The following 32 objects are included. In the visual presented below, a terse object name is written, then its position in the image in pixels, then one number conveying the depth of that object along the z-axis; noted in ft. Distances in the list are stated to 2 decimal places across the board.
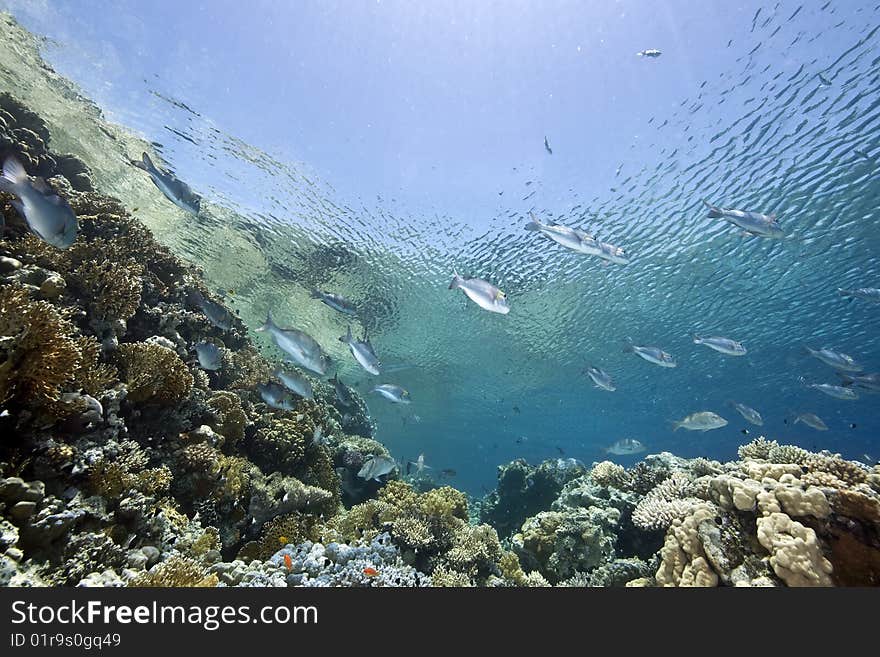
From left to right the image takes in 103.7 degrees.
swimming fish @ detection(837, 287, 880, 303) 29.26
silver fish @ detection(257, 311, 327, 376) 16.42
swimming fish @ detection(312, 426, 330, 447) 21.36
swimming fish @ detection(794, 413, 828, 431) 37.30
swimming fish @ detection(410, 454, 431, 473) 30.56
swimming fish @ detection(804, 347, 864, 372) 29.99
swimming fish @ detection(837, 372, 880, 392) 34.45
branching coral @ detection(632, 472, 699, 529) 16.30
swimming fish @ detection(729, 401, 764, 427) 32.47
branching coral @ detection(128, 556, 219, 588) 8.79
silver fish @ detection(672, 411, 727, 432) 26.76
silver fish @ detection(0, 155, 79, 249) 8.80
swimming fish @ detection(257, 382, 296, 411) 18.29
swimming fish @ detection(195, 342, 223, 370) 17.43
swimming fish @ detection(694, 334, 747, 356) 25.34
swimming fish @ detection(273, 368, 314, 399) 18.38
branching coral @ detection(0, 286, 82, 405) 8.70
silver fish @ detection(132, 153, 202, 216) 14.93
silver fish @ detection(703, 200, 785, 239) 19.06
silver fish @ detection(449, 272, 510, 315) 13.16
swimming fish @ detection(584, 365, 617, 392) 28.04
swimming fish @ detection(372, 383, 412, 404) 19.85
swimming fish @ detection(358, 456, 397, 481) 21.01
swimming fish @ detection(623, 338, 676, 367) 24.11
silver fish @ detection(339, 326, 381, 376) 17.22
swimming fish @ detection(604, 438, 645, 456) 33.73
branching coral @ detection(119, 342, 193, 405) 13.51
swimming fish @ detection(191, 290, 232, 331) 19.67
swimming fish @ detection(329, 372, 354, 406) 30.32
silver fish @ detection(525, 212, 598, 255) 16.50
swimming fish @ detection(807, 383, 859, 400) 35.01
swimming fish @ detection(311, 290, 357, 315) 18.85
